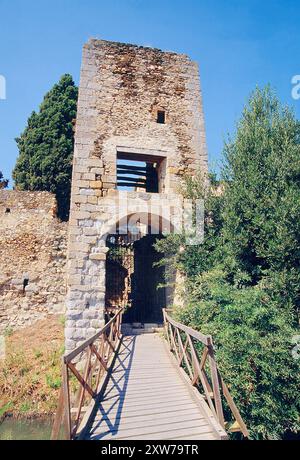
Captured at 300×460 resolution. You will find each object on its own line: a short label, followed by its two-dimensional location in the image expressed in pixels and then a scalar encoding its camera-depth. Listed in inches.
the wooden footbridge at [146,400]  126.5
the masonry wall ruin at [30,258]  389.1
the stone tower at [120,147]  286.5
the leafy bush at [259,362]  192.9
